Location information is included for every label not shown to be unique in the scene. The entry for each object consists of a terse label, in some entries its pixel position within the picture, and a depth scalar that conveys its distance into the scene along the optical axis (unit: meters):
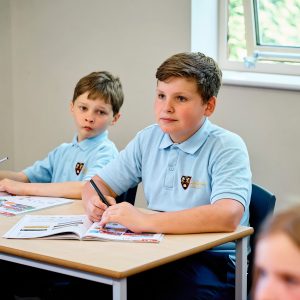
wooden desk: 2.44
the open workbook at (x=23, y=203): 3.34
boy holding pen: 2.89
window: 4.81
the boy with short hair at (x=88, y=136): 3.95
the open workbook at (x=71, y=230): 2.80
